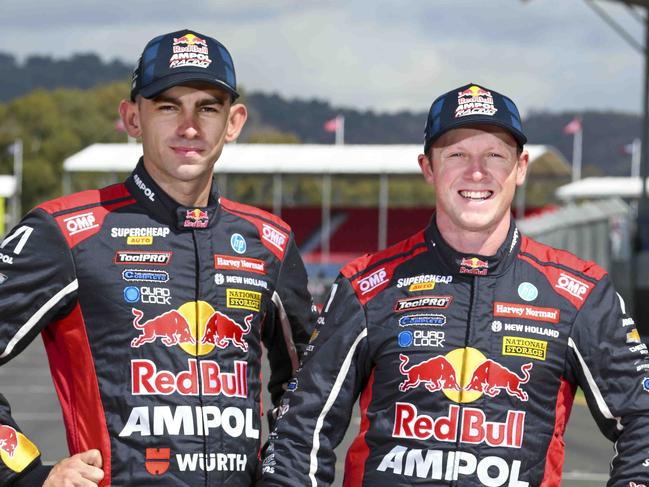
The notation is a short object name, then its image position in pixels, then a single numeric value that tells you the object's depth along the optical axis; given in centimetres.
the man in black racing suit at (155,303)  376
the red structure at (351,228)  6372
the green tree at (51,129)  9994
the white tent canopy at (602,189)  6975
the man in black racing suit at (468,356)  361
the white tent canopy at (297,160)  5525
